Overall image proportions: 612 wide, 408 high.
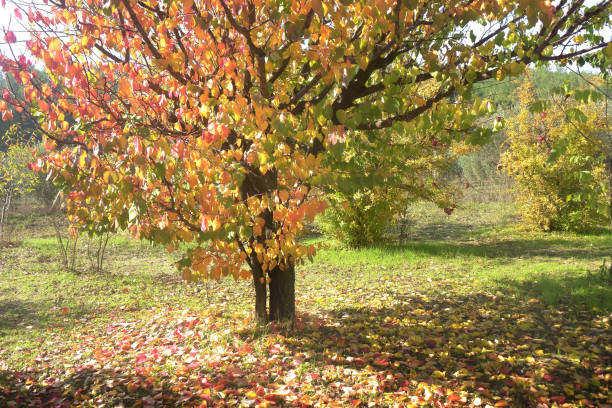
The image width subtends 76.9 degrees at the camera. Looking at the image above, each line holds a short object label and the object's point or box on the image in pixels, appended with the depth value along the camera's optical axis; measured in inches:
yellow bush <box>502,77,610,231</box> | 443.8
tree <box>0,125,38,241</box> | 425.0
